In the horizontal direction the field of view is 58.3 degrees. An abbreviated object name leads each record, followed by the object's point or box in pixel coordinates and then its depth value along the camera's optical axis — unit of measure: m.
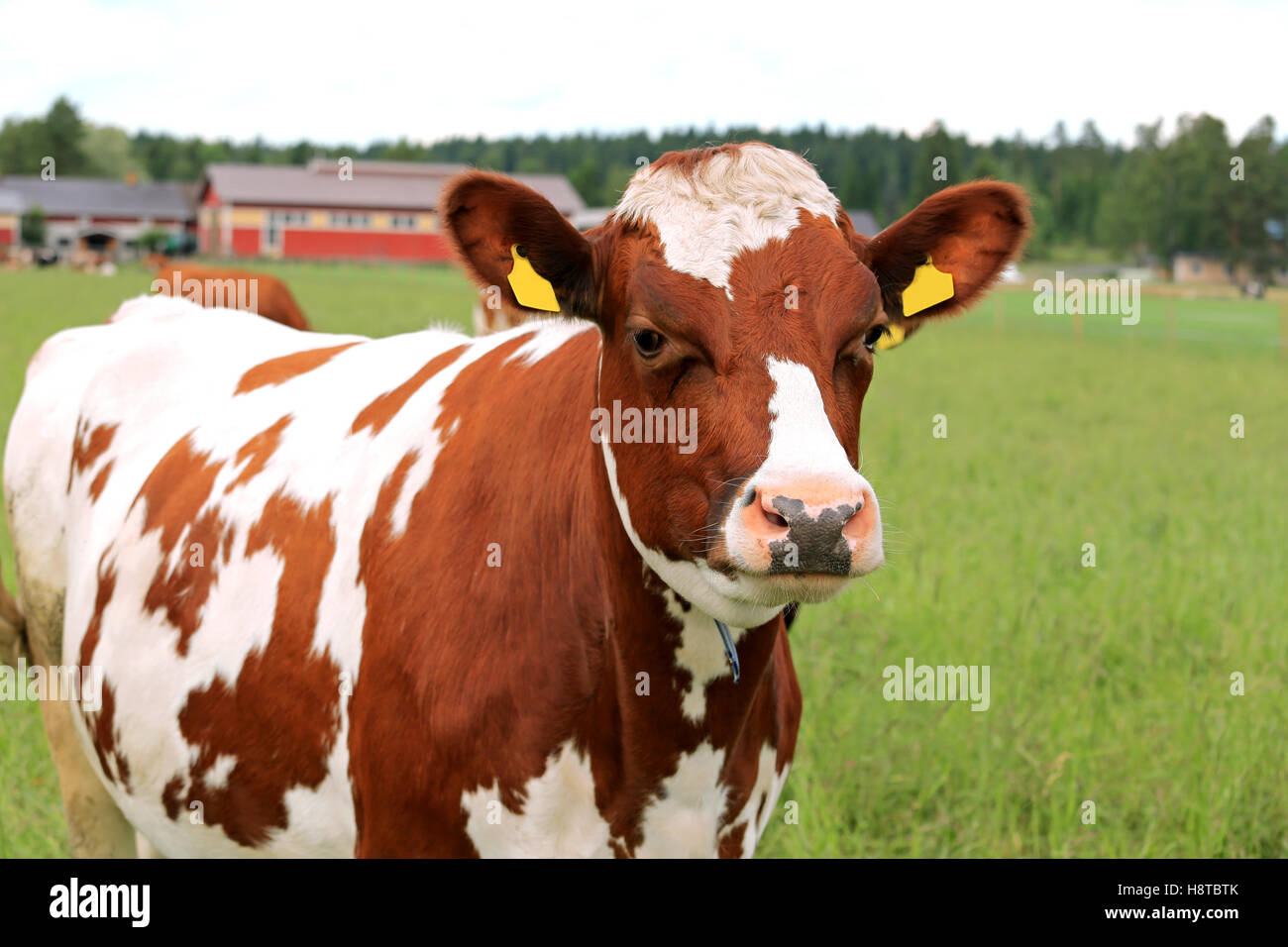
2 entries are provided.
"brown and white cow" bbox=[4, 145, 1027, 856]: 2.40
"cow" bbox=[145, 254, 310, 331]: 6.13
